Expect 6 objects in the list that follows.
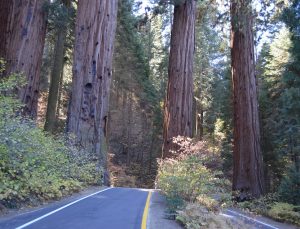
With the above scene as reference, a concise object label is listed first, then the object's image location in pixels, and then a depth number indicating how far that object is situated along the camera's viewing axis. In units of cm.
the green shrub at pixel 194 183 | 1062
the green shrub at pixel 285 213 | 1440
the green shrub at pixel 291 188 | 1657
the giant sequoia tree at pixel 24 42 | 1628
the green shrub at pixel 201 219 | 801
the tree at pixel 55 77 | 2072
